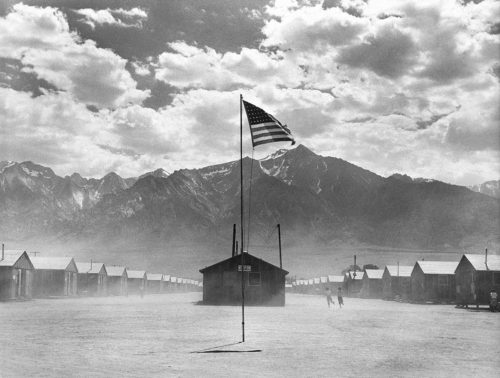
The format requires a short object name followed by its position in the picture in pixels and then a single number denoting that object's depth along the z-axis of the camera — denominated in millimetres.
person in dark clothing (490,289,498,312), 57422
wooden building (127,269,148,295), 133000
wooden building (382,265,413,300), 101262
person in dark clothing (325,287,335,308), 66325
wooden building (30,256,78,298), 89431
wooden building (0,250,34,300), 71375
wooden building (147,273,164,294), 147875
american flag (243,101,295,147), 26469
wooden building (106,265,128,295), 116125
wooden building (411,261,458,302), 87294
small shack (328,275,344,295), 150875
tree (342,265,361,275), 161625
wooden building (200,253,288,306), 62406
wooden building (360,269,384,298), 117875
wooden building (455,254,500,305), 74938
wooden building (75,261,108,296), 103250
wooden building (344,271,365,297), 134125
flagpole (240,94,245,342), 26188
